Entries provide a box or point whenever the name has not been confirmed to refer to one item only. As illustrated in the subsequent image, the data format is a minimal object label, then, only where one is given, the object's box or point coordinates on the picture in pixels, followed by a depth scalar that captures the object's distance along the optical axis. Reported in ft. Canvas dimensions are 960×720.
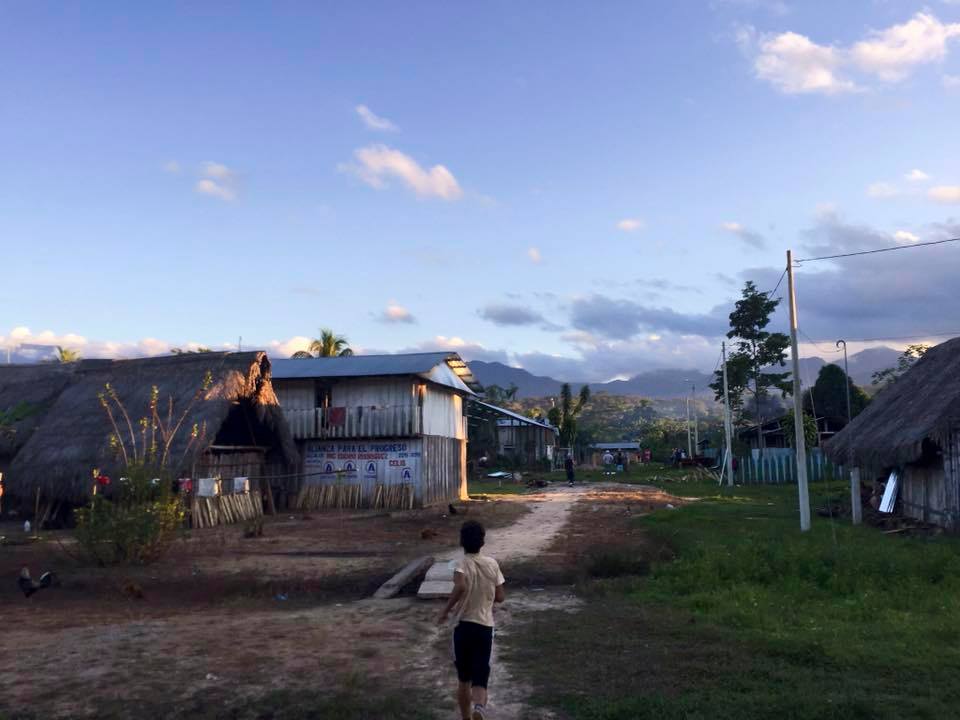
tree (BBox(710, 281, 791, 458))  150.00
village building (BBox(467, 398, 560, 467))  188.75
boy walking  18.34
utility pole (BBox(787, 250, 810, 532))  55.77
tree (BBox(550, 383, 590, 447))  207.62
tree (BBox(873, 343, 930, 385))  151.64
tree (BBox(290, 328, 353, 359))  160.76
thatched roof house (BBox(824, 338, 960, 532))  53.01
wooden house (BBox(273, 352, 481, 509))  91.20
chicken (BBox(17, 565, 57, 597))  38.32
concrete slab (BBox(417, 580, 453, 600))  34.83
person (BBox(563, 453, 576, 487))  134.39
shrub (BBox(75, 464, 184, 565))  44.68
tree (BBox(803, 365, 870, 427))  158.92
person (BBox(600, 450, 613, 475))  193.98
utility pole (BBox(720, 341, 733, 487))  112.16
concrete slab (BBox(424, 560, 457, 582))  37.65
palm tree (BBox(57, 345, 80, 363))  139.85
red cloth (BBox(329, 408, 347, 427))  92.79
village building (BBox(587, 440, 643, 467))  227.81
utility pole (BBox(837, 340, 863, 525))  66.69
